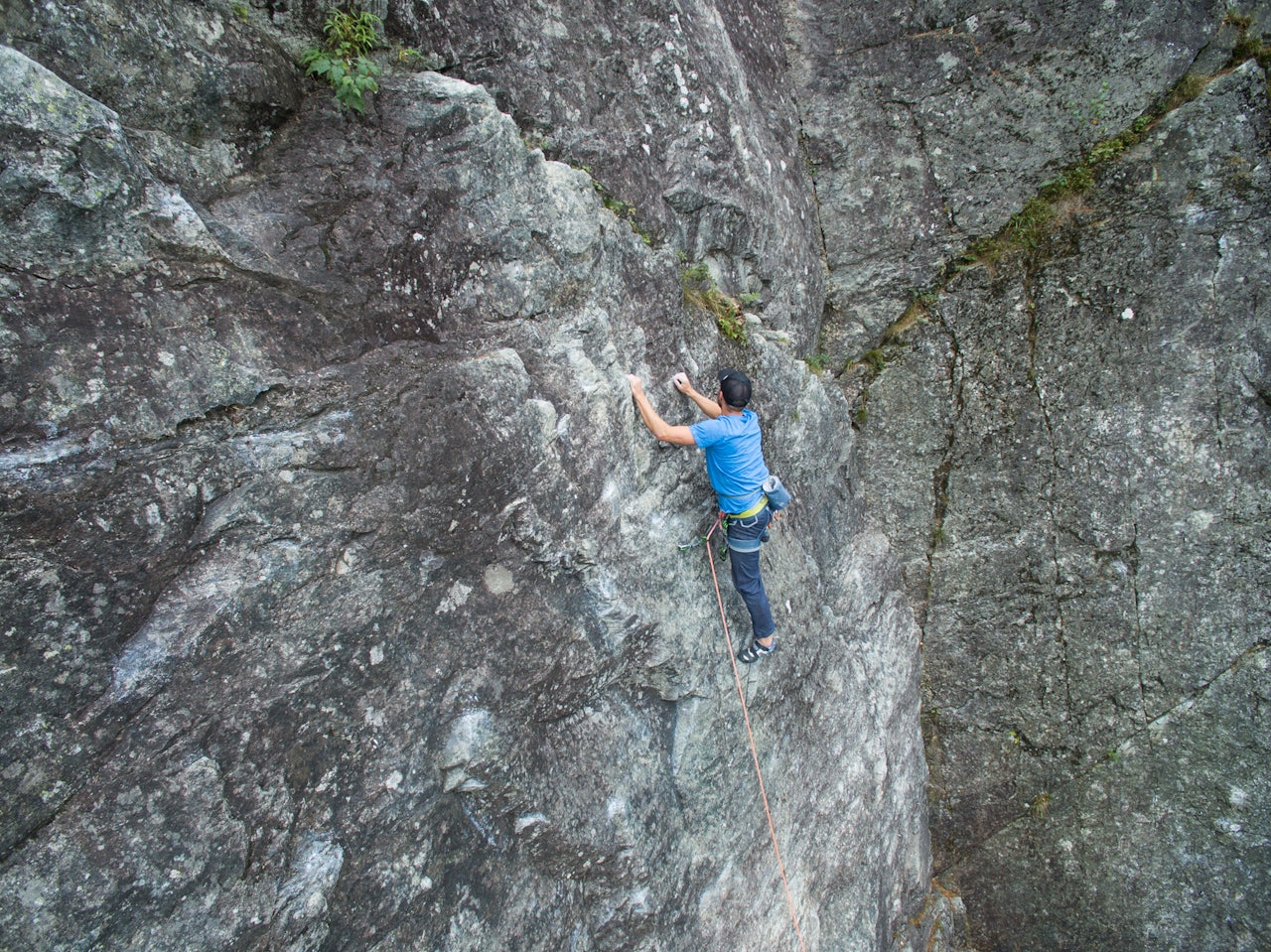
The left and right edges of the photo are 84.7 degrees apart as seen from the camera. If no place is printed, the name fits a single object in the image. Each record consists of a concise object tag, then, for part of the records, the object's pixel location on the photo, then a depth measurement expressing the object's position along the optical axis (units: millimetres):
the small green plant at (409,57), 3674
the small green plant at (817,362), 6238
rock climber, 4195
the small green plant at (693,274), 4926
